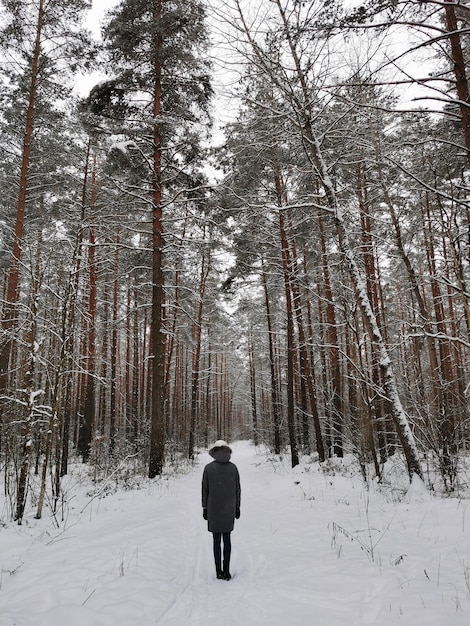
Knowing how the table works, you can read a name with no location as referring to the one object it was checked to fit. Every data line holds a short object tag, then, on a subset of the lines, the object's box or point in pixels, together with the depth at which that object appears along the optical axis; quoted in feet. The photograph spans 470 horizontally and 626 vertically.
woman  13.94
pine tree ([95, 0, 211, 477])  33.32
